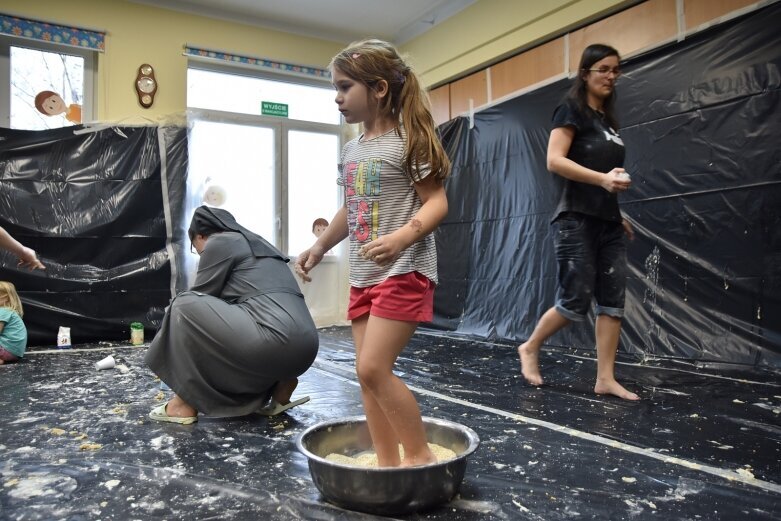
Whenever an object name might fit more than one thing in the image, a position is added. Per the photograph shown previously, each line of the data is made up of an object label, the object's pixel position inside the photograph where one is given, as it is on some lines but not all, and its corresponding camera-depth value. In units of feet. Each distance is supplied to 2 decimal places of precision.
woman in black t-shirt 7.16
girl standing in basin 3.89
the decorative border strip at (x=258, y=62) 16.62
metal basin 3.71
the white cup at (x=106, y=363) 9.84
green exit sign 17.85
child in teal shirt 10.65
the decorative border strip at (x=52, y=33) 14.47
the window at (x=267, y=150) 16.75
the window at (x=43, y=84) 14.67
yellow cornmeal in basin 4.54
